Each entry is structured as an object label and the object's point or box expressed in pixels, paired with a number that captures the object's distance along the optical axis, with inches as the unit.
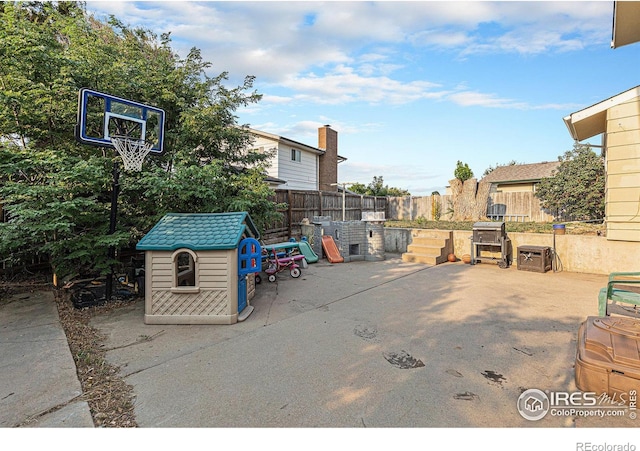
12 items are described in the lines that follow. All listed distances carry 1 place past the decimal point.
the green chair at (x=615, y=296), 129.3
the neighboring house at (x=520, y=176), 720.9
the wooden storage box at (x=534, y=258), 297.9
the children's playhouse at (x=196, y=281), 168.4
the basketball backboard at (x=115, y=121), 178.4
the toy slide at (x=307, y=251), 356.1
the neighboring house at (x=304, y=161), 638.5
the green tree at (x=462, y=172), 547.4
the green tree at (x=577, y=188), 455.2
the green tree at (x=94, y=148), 193.9
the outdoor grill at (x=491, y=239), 322.7
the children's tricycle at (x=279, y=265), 275.4
